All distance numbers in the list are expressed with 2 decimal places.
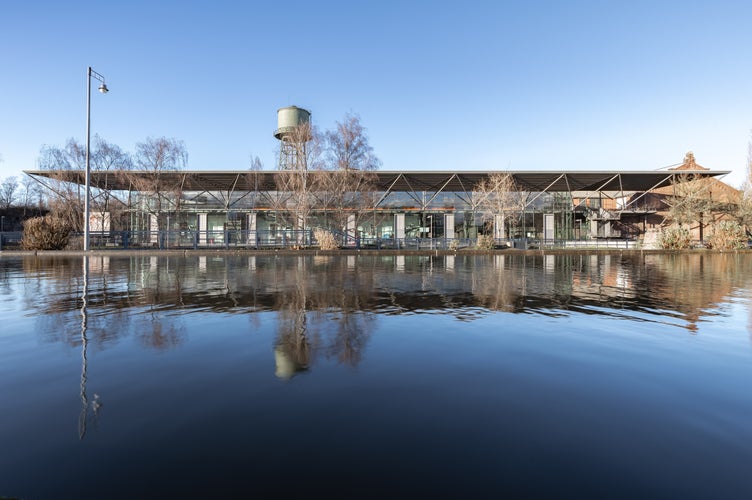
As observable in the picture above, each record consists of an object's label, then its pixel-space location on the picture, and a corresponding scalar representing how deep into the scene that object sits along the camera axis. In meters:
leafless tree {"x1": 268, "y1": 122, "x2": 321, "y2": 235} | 27.89
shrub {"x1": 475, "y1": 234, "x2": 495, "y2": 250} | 28.84
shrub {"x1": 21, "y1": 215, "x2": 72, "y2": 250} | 23.94
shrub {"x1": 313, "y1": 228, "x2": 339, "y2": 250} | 26.67
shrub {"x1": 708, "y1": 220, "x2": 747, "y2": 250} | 28.38
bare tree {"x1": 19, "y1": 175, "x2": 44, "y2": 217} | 59.73
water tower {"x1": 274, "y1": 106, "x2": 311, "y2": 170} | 27.95
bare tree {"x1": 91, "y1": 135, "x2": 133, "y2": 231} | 35.34
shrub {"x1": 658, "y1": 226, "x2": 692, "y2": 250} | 28.62
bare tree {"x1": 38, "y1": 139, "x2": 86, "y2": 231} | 33.00
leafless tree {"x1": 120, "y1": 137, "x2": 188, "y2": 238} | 30.31
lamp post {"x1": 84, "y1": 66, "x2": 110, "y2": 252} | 23.38
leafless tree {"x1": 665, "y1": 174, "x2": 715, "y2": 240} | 34.66
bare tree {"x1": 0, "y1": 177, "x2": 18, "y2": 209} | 65.45
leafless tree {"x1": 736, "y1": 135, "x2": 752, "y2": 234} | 32.31
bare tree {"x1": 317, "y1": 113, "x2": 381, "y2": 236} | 27.42
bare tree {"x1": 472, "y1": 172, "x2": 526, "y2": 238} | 35.75
